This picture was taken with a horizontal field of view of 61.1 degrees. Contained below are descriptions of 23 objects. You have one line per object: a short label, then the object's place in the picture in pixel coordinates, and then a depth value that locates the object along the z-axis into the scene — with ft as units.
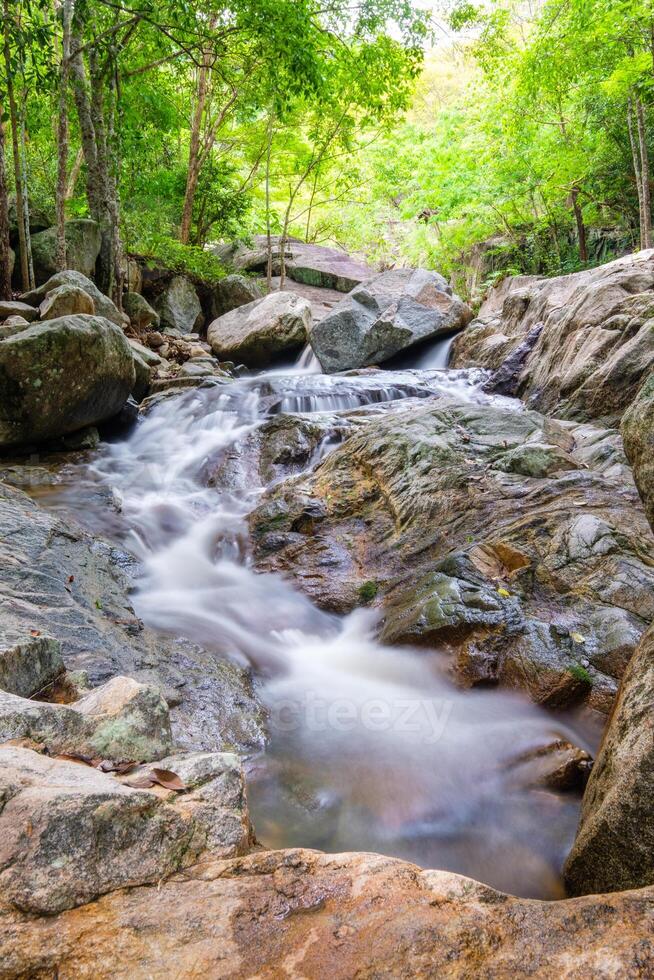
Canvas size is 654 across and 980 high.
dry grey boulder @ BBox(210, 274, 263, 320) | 50.70
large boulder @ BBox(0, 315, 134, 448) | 20.40
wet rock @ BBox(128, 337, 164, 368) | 34.45
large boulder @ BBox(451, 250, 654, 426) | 21.72
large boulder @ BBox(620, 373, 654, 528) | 7.16
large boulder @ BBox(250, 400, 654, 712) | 11.14
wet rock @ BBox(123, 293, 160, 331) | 40.24
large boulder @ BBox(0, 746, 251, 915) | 3.78
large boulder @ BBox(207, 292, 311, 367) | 41.86
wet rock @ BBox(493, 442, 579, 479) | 16.81
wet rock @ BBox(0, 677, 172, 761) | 5.67
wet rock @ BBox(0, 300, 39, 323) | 26.81
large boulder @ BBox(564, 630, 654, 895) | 5.39
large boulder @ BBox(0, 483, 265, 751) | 9.35
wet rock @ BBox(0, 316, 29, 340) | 21.63
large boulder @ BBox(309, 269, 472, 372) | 40.04
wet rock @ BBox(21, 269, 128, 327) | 29.25
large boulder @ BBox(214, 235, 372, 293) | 63.16
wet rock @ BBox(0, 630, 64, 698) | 7.10
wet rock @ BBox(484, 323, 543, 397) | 29.86
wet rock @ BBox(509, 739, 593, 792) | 8.79
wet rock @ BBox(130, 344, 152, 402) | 29.86
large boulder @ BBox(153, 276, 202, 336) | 46.14
